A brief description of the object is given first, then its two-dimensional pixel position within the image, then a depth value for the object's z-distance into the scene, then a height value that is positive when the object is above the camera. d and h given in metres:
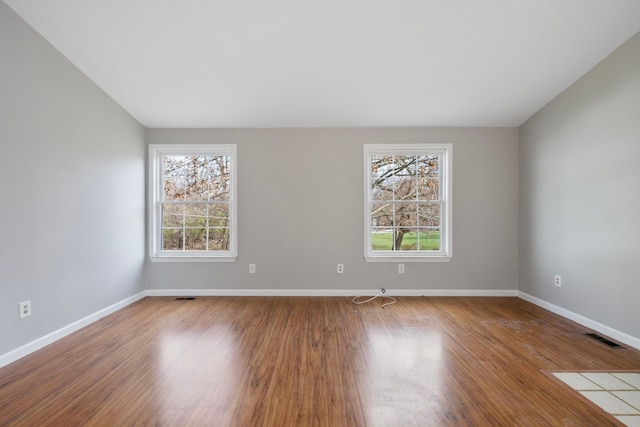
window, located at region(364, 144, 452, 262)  4.08 +0.16
